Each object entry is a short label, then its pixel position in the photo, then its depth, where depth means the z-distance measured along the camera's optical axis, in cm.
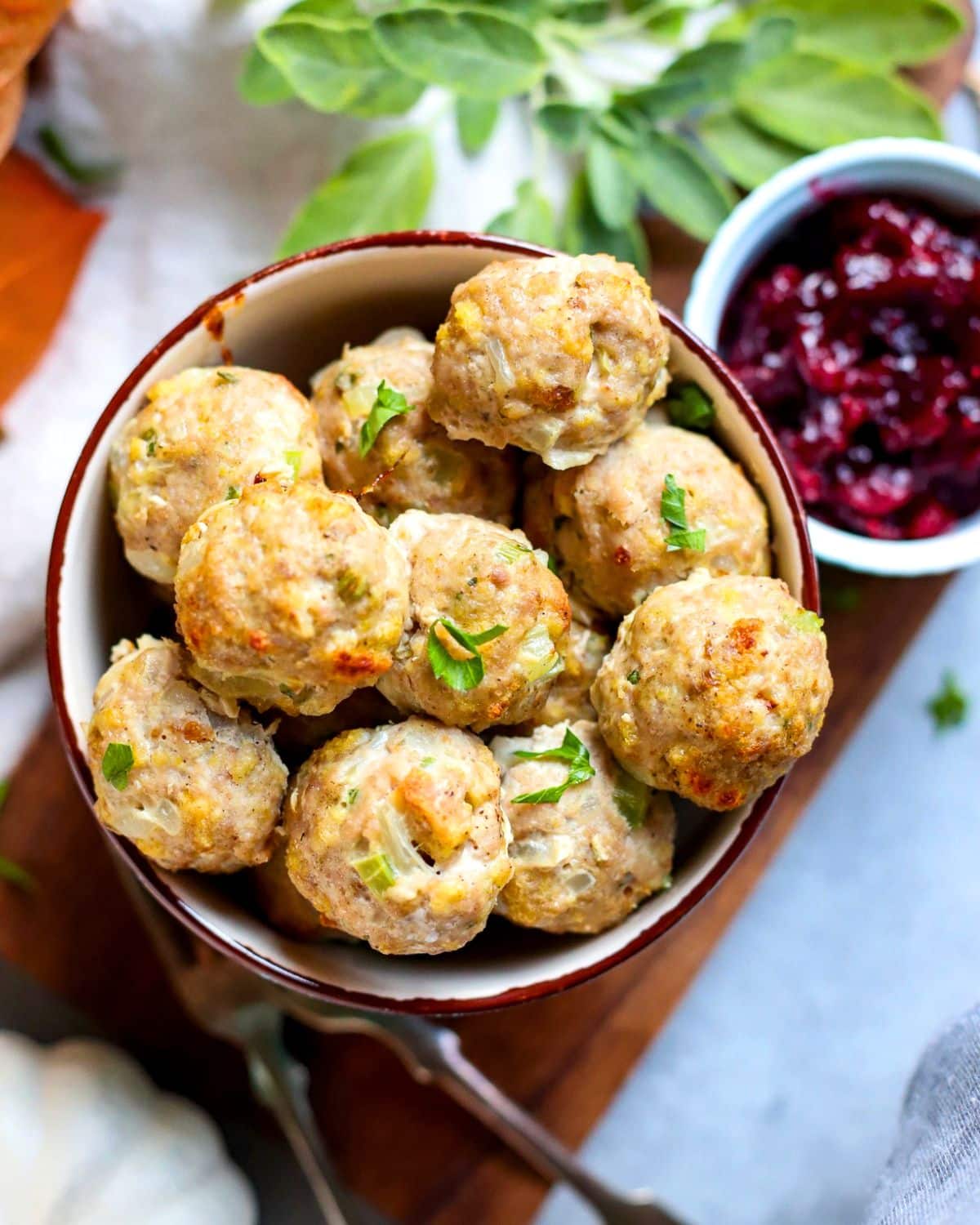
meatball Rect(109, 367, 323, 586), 38
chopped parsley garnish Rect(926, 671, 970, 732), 53
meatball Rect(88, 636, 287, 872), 37
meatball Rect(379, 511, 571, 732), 36
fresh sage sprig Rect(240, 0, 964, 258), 45
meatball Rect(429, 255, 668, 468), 37
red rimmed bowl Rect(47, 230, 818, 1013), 39
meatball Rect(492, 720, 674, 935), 38
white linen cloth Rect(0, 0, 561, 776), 49
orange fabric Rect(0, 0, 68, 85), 46
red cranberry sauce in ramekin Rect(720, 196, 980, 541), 46
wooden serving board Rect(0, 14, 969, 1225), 50
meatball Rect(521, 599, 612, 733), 39
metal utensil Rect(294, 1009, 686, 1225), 50
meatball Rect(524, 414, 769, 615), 39
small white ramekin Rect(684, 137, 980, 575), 45
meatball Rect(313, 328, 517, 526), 39
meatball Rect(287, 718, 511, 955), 36
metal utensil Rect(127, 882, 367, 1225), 49
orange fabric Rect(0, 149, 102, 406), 49
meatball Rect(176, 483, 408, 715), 35
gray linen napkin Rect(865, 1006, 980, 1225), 45
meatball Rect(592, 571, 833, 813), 37
